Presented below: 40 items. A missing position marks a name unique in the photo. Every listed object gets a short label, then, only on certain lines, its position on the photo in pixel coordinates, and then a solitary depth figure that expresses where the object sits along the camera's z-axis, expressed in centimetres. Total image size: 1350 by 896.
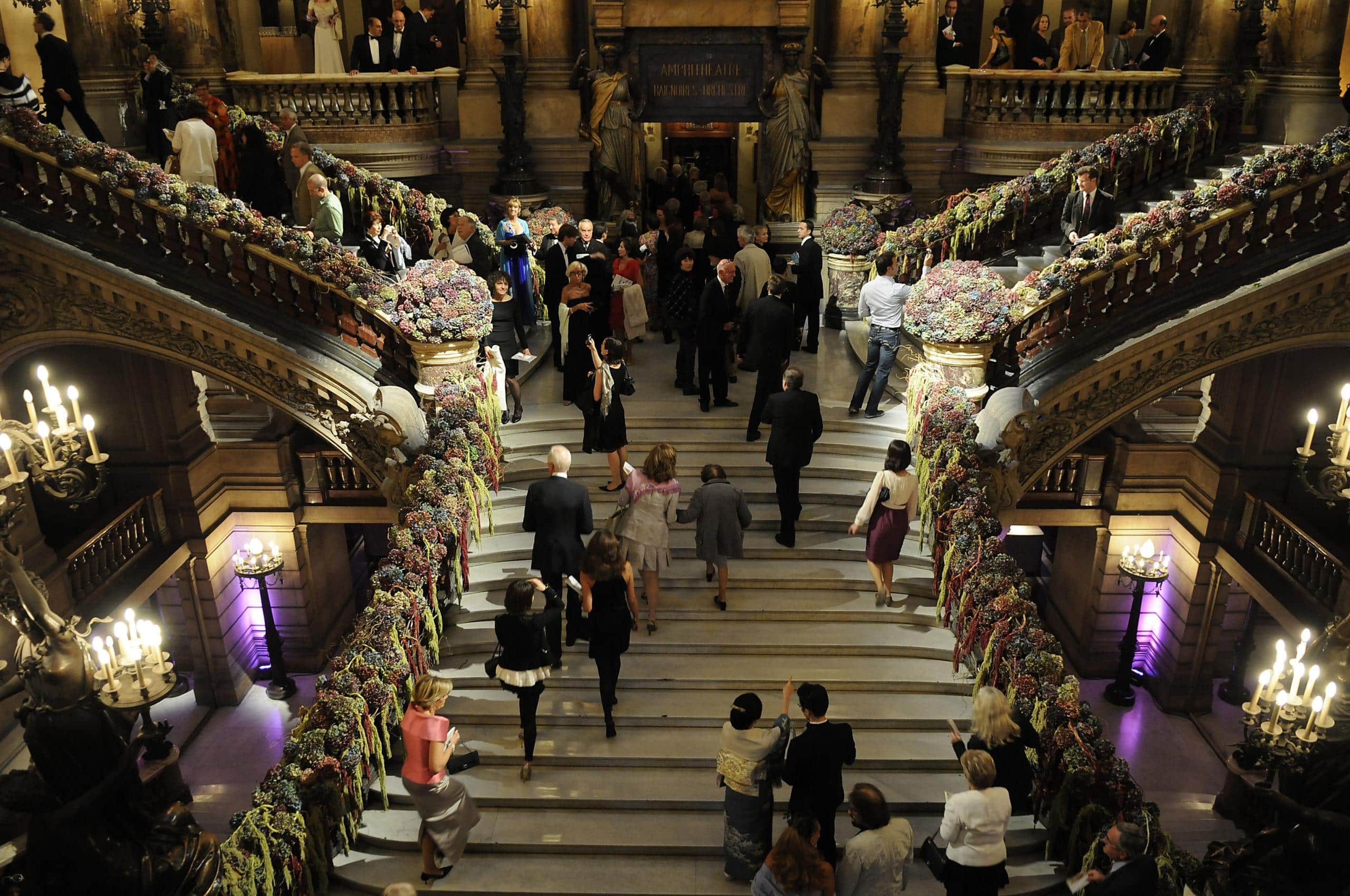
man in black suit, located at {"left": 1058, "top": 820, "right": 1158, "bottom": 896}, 561
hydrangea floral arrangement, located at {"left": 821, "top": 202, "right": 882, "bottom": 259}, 1342
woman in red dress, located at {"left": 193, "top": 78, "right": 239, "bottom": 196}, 1247
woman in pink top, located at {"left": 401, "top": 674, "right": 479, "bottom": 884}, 645
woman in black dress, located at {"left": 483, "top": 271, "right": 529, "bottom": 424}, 1121
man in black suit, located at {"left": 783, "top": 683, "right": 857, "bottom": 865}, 606
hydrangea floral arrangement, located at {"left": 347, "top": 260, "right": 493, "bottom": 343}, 1026
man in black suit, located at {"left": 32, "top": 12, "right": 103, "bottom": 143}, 1199
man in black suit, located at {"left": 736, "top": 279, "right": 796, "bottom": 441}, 1002
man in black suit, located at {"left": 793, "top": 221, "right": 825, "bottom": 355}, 1195
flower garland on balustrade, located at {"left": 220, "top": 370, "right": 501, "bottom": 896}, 643
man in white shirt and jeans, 1067
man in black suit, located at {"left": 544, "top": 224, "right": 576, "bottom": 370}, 1134
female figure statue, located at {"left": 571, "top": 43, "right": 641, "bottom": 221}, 1578
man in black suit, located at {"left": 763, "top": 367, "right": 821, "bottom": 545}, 888
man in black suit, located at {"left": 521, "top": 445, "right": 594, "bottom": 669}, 789
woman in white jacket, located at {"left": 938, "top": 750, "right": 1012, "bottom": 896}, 588
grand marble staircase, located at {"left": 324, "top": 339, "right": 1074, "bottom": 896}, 719
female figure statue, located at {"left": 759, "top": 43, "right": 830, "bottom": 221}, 1575
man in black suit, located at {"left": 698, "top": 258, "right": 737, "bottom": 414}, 1042
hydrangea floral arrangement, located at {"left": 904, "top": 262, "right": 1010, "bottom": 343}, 1012
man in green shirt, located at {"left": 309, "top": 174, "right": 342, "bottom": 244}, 1092
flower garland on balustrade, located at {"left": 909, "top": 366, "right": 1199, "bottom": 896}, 661
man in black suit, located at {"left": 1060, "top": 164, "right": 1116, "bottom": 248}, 1153
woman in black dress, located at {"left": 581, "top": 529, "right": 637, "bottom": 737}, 722
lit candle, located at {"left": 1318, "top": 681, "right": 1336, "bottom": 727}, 679
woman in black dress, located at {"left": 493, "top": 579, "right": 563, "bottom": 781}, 695
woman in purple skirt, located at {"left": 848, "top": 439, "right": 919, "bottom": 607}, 831
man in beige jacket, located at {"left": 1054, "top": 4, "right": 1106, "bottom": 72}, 1567
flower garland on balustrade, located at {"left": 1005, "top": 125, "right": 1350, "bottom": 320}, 966
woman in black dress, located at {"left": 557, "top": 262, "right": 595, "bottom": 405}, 998
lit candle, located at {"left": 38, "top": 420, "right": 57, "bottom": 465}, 684
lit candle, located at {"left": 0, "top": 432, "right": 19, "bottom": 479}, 652
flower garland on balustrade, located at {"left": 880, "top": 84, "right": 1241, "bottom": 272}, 1255
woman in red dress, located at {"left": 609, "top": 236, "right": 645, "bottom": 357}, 1176
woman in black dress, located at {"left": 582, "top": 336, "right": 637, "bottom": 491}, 928
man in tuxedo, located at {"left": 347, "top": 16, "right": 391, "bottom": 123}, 1569
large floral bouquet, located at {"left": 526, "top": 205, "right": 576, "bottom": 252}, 1364
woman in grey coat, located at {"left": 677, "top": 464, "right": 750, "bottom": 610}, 836
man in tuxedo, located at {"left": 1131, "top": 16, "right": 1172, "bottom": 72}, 1503
